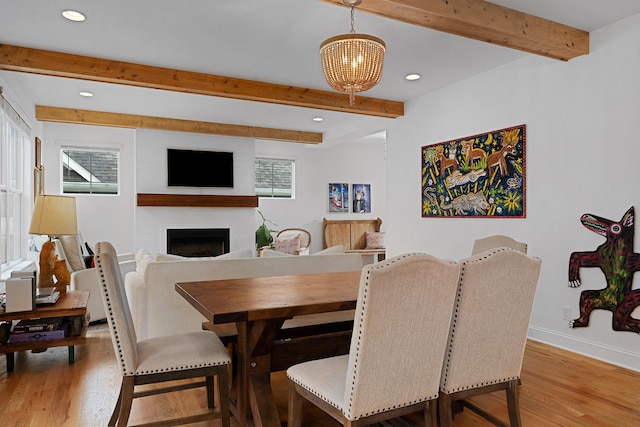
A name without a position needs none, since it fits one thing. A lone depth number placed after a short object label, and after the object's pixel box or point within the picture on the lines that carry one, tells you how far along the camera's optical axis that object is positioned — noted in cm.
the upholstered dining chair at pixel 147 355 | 185
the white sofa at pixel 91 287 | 425
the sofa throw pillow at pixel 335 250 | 405
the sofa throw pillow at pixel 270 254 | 373
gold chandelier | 256
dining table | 193
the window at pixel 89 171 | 679
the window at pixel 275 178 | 827
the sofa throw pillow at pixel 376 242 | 867
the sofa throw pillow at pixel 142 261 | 331
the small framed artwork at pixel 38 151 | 582
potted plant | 783
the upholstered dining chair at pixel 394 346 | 155
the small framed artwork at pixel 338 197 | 870
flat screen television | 694
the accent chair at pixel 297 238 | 770
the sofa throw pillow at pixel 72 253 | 441
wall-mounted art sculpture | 320
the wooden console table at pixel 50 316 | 302
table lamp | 363
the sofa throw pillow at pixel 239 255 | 360
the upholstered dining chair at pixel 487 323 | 181
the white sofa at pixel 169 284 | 326
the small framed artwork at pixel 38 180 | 554
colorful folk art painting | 410
